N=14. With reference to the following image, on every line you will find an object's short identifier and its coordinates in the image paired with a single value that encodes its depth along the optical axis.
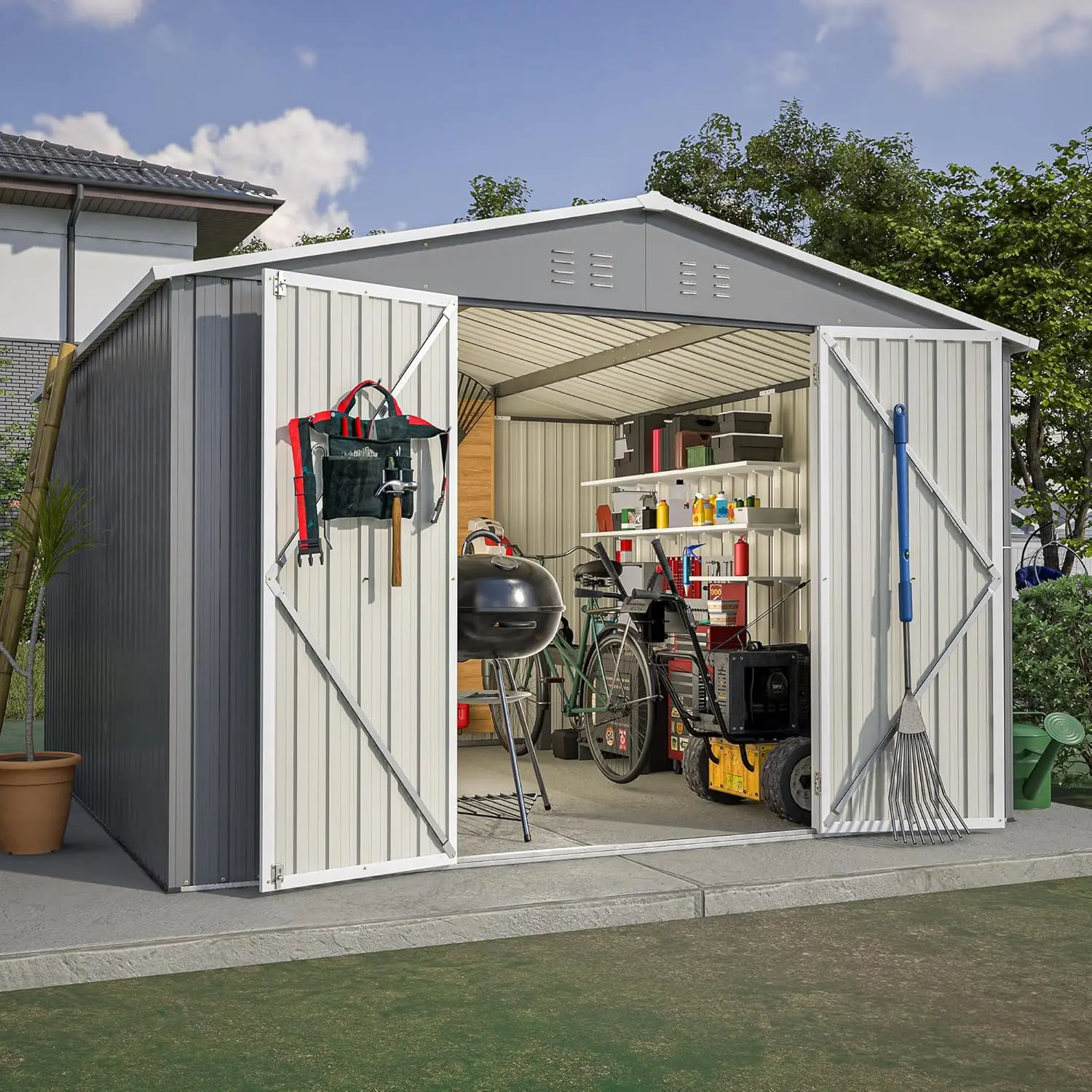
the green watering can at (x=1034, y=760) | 7.33
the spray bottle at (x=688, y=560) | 9.22
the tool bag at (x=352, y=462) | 5.37
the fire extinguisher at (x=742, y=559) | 8.69
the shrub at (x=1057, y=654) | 8.05
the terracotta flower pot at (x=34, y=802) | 6.04
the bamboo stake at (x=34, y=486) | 6.99
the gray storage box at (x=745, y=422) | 8.53
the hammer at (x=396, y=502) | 5.55
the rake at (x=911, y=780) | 6.52
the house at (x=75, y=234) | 14.52
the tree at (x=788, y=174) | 18.64
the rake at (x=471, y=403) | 9.88
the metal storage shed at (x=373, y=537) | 5.45
